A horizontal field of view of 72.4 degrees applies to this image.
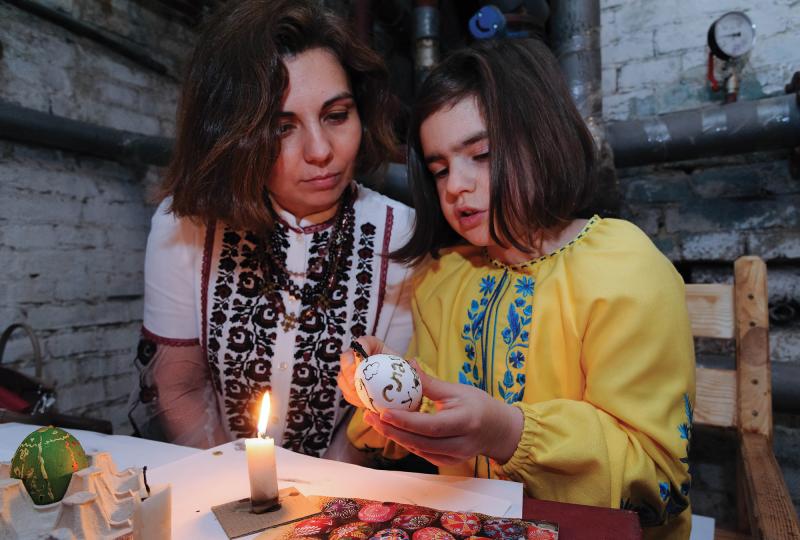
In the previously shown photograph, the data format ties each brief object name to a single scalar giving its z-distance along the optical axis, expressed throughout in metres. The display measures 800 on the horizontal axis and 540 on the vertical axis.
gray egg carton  0.63
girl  0.95
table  0.76
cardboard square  0.76
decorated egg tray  0.70
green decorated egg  0.71
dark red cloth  0.72
